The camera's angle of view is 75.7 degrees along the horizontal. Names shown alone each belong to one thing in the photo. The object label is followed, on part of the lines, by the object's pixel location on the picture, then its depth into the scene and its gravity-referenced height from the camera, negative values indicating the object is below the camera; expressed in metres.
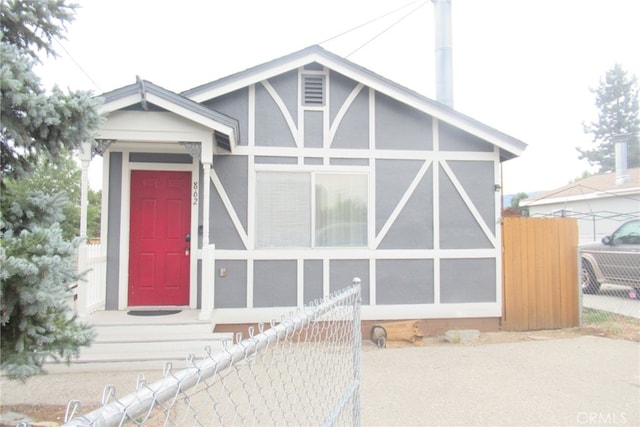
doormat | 6.29 -1.23
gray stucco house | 6.73 +0.52
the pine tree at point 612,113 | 35.56 +10.58
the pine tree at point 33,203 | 2.81 +0.23
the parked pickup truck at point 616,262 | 9.87 -0.69
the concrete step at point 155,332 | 5.63 -1.38
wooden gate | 7.32 -0.70
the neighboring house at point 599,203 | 15.66 +1.35
